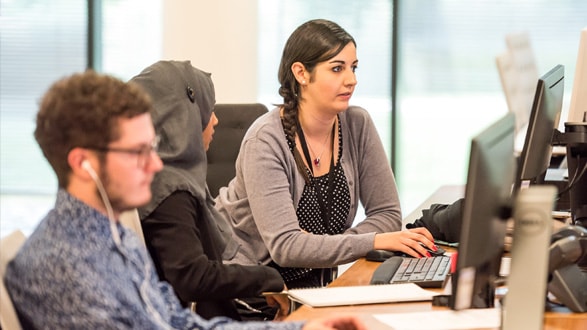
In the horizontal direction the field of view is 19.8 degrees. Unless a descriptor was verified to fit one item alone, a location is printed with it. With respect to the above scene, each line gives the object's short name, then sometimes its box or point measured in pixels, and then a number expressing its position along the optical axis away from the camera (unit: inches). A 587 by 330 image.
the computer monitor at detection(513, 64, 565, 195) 168.6
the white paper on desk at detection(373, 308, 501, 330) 135.9
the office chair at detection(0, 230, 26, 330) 102.6
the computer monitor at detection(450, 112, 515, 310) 107.6
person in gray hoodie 159.5
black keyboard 165.8
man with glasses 100.5
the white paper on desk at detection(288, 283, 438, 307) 152.8
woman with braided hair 192.9
